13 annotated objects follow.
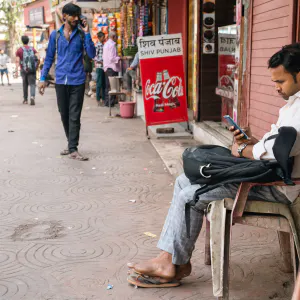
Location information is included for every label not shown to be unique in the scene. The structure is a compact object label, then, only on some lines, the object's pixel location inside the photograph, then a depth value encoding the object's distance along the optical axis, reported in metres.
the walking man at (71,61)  6.78
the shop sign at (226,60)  7.59
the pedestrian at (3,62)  24.82
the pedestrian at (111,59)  13.30
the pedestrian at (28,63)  14.34
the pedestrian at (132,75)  11.37
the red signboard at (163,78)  8.01
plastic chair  2.78
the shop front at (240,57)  5.30
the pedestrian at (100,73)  14.01
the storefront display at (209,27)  8.33
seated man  2.77
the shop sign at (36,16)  30.81
